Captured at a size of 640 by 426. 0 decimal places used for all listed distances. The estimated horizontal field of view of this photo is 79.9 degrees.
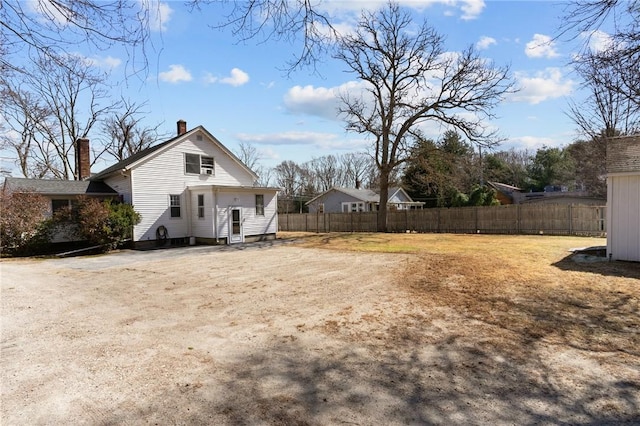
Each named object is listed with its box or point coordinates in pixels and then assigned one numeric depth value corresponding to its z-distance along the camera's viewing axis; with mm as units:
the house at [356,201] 37844
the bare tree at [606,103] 6418
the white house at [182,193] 18703
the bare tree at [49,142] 28031
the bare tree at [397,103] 22047
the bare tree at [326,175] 59969
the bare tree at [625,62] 5511
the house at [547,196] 37244
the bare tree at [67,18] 3406
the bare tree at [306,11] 3651
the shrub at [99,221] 16750
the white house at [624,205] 10344
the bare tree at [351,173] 61112
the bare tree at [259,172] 53609
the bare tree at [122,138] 35750
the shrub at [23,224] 15914
